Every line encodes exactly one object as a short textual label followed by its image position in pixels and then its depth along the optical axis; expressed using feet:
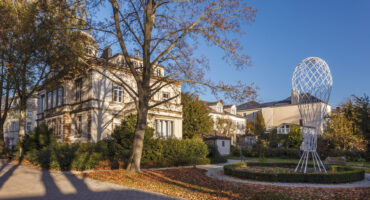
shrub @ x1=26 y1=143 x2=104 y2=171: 51.01
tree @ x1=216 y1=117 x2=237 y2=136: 169.78
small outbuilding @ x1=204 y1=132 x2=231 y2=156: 131.13
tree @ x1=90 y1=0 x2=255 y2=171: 45.75
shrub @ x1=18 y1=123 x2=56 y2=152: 74.69
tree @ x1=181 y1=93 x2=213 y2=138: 130.00
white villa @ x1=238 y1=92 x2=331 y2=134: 205.88
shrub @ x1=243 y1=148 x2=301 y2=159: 121.39
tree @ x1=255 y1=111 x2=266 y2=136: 189.84
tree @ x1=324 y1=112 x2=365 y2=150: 110.83
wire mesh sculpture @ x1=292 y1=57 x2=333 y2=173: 49.96
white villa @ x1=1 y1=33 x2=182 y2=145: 80.74
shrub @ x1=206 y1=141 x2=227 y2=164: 89.25
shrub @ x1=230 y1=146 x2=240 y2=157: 139.95
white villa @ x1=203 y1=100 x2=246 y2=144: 181.78
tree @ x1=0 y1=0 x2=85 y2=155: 43.93
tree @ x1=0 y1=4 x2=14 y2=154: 56.29
